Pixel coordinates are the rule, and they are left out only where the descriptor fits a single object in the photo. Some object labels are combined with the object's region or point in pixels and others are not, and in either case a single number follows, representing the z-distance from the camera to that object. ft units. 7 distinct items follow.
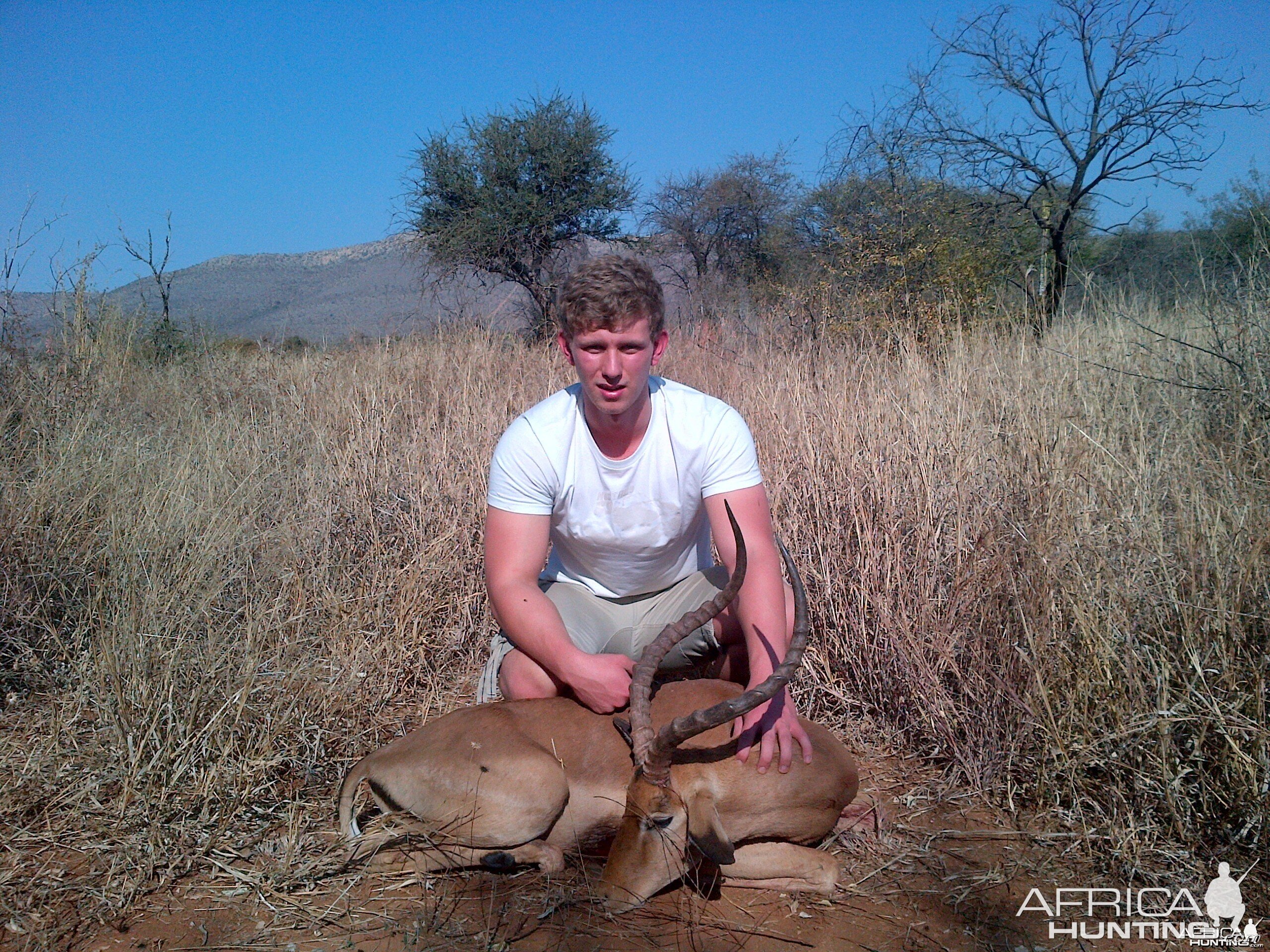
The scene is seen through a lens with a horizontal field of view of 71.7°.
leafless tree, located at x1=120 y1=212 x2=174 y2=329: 30.60
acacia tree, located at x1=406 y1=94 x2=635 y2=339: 41.75
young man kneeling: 9.21
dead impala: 8.19
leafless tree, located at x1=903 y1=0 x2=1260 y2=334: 31.01
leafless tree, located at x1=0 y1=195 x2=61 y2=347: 18.83
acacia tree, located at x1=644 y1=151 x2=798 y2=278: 50.03
